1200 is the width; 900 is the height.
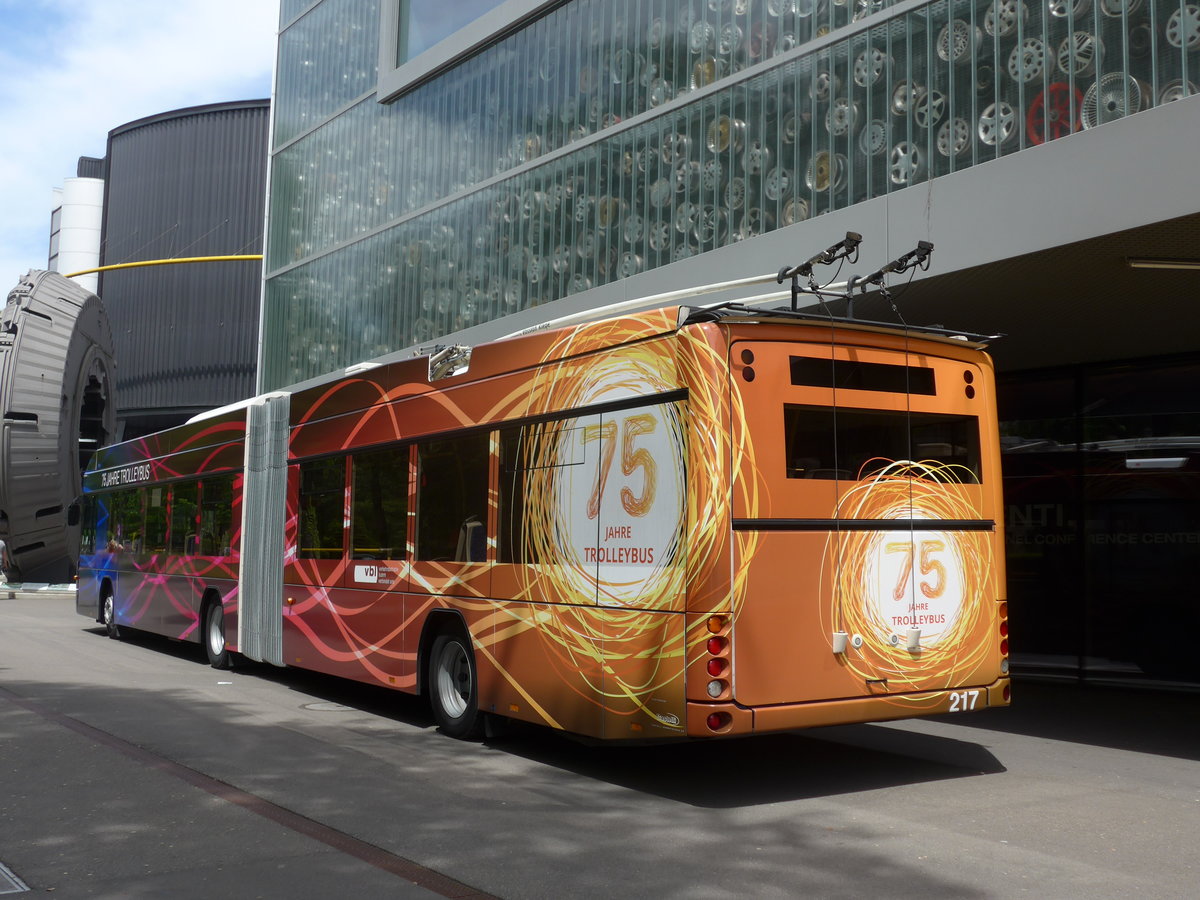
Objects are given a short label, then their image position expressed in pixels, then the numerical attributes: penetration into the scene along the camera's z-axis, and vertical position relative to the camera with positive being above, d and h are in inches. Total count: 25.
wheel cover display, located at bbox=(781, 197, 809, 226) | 519.2 +152.2
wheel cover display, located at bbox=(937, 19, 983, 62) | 444.1 +195.8
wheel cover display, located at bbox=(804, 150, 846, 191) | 501.4 +165.0
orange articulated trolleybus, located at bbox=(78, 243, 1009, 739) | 285.0 +7.8
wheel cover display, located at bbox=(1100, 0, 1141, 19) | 388.8 +182.7
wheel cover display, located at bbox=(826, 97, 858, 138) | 496.1 +185.4
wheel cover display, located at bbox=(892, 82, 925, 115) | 465.7 +182.3
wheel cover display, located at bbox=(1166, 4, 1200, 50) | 369.4 +167.5
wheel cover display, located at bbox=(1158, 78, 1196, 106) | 369.7 +148.0
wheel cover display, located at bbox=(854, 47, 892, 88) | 482.9 +201.6
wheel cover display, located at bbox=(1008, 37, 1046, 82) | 418.6 +177.7
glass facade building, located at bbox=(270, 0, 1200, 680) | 431.5 +189.1
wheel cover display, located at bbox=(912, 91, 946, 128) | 456.8 +173.9
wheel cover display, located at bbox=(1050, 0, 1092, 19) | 404.8 +189.7
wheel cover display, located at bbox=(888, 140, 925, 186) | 464.1 +155.2
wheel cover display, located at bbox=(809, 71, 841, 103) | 506.6 +202.5
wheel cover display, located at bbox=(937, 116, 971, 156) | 444.8 +159.5
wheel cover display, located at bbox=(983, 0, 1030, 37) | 426.0 +196.5
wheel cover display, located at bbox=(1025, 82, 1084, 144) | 404.5 +154.8
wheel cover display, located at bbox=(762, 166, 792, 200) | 530.0 +167.9
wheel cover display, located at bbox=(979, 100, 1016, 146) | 427.2 +158.2
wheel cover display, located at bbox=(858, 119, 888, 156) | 480.1 +171.1
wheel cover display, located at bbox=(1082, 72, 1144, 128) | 385.7 +152.3
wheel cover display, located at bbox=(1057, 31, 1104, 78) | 400.2 +172.4
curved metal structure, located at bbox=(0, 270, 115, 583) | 1117.1 +133.2
